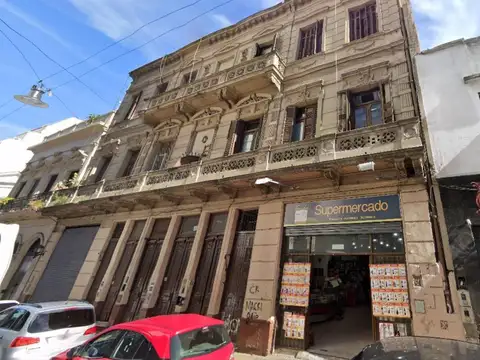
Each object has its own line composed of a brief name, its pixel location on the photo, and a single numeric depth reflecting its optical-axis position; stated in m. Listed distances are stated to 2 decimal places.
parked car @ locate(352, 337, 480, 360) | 2.30
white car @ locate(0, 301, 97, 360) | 5.54
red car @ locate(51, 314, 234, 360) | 3.54
